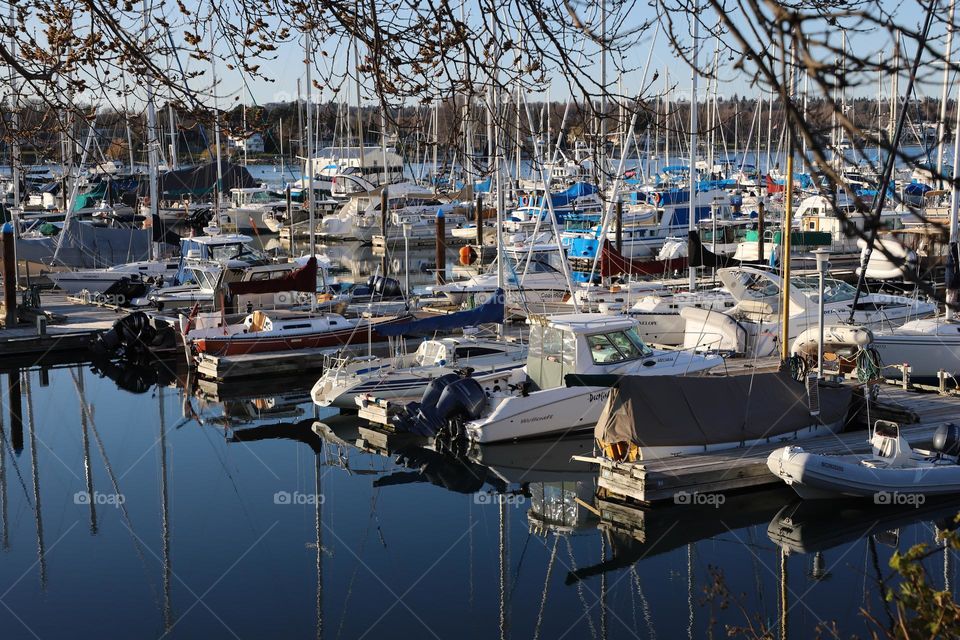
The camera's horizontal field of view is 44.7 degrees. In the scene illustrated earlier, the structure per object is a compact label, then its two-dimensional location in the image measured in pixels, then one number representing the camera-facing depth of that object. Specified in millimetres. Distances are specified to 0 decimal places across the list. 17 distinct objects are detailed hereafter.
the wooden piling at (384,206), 41362
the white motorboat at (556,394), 18922
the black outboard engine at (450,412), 19141
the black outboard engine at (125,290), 32312
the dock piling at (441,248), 34991
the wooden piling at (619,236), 37125
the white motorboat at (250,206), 57812
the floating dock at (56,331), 27047
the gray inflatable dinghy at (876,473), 14875
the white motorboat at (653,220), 41406
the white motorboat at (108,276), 33688
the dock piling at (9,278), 27375
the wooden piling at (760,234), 35875
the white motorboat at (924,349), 21000
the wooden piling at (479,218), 45562
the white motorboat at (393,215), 52688
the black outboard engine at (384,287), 30920
